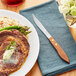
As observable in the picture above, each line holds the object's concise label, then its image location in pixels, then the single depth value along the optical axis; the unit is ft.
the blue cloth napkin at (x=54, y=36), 3.47
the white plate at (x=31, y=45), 3.36
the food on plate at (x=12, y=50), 3.28
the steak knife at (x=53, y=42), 3.52
